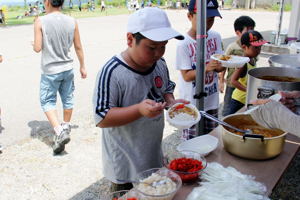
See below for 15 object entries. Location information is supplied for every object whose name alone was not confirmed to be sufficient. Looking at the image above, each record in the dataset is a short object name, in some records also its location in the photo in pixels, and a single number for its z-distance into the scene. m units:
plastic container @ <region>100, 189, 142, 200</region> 1.29
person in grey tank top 3.45
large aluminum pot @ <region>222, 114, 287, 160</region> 1.62
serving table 1.49
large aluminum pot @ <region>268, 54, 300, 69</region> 2.50
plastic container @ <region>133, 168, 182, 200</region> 1.29
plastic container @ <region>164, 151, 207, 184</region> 1.47
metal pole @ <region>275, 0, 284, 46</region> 8.38
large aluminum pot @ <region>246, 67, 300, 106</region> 1.88
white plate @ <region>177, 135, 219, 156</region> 1.78
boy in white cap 1.51
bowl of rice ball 1.59
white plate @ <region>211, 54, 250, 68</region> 2.31
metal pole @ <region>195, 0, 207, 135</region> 2.15
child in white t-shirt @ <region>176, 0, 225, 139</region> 2.50
